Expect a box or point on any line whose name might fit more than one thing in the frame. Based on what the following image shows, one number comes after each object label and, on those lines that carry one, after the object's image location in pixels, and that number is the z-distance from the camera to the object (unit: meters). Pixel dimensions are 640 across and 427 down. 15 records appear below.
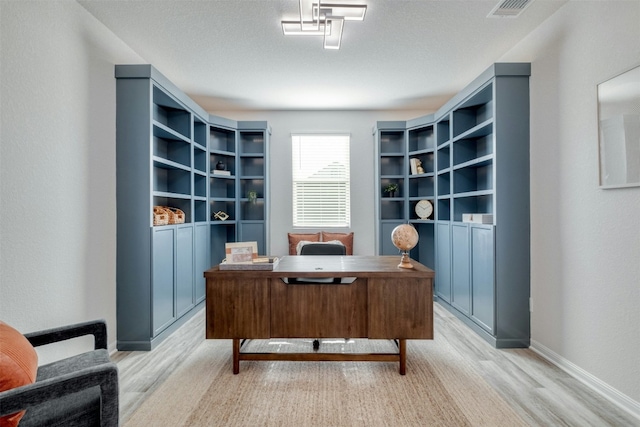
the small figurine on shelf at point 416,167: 4.70
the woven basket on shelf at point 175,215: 3.44
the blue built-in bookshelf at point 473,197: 2.90
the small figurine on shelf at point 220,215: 4.67
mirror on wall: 1.90
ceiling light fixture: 2.46
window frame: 5.10
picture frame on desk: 2.42
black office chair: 3.24
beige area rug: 1.89
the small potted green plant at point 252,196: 4.81
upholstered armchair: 1.13
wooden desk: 2.33
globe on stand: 2.42
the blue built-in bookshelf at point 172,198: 2.88
